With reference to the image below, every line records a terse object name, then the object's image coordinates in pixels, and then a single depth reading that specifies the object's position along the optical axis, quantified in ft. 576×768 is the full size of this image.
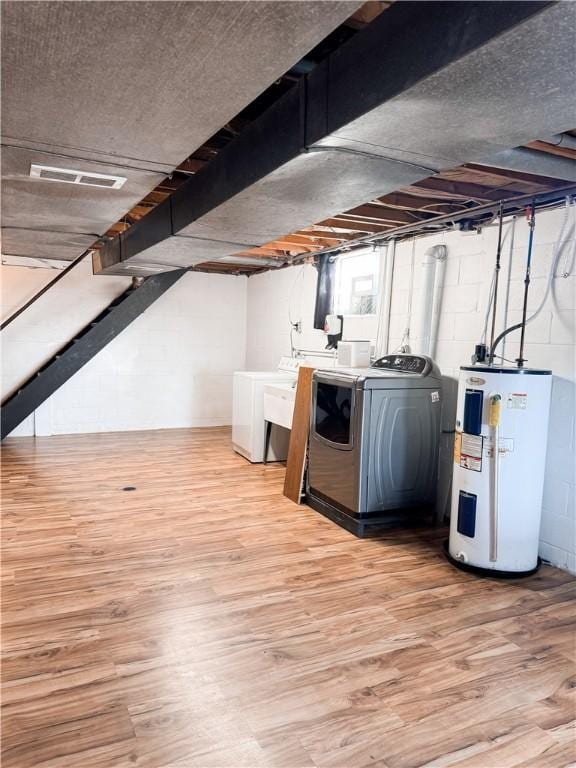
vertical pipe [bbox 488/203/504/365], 10.49
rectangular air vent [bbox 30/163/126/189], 7.21
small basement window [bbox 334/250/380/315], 16.01
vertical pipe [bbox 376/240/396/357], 14.57
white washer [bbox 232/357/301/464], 17.26
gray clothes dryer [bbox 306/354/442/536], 11.63
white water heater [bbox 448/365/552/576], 9.44
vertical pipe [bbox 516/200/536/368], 10.33
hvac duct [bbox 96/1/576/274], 3.88
